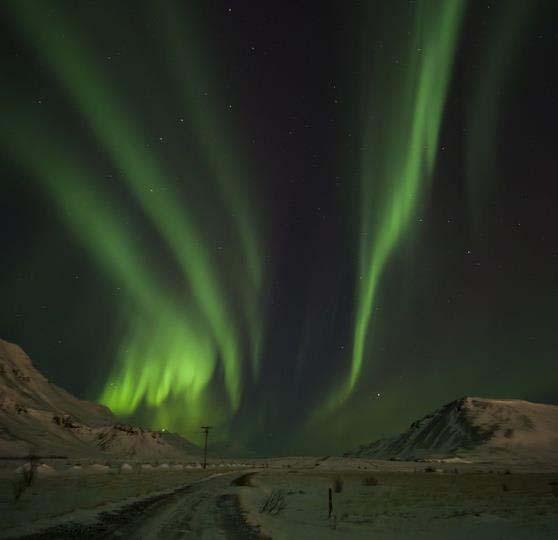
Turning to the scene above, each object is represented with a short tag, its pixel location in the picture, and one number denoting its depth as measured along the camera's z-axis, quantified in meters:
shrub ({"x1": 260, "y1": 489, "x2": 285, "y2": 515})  26.35
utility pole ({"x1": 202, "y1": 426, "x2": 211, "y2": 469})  153.38
